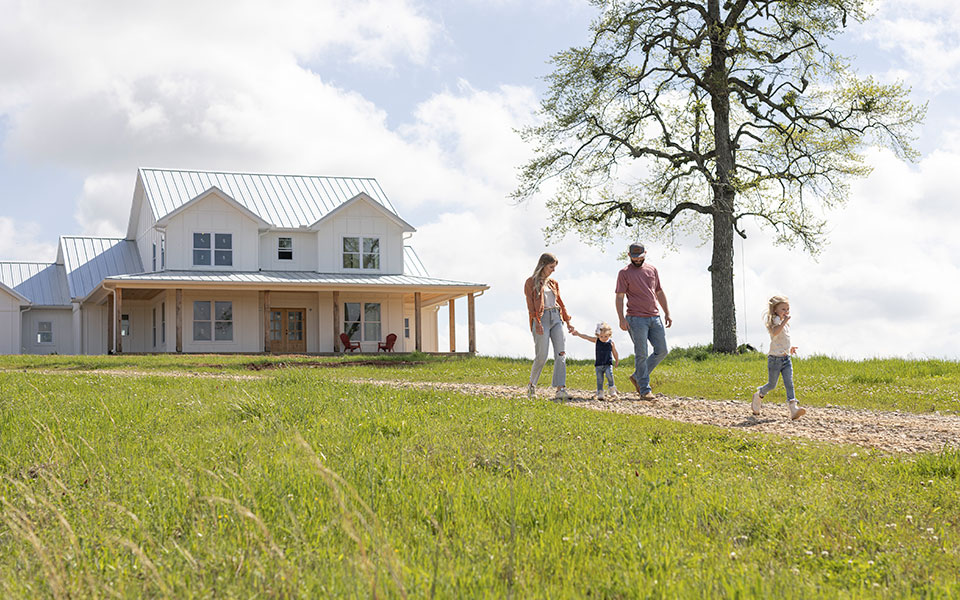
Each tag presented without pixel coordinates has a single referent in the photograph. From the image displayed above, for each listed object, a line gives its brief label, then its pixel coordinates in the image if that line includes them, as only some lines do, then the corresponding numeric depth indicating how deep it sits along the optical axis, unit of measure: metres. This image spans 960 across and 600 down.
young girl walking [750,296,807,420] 10.44
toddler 11.98
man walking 11.88
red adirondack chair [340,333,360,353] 32.28
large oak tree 26.23
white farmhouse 32.28
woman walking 11.29
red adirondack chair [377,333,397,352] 33.31
